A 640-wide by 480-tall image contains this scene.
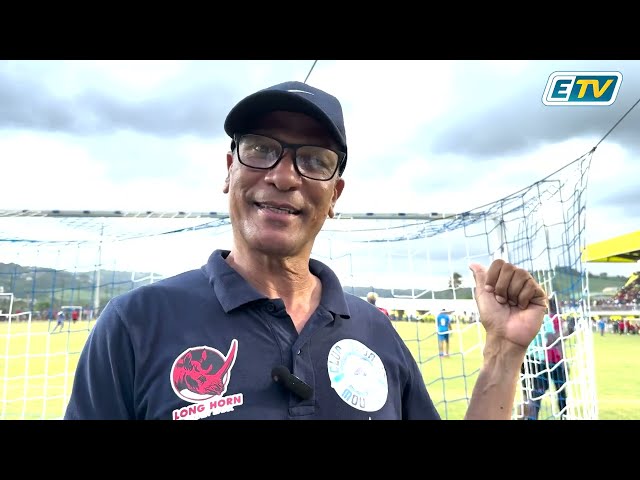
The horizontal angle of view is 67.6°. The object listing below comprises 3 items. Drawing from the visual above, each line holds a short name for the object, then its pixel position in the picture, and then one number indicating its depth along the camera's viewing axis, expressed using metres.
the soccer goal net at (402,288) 3.44
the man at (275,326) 0.94
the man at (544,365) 3.70
